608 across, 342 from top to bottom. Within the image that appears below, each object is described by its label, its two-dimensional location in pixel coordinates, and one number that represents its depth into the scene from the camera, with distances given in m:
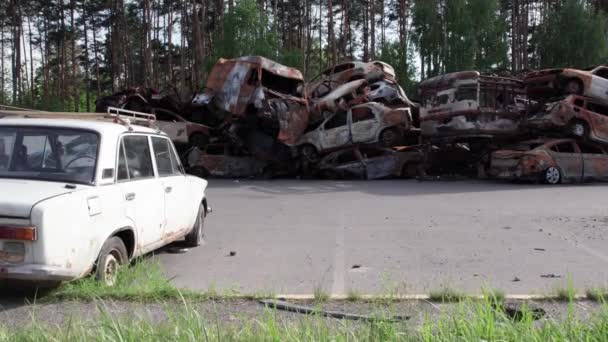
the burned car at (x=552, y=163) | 15.24
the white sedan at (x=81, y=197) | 4.34
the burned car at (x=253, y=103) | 16.95
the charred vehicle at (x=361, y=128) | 17.05
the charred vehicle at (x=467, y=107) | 16.16
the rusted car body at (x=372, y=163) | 17.20
